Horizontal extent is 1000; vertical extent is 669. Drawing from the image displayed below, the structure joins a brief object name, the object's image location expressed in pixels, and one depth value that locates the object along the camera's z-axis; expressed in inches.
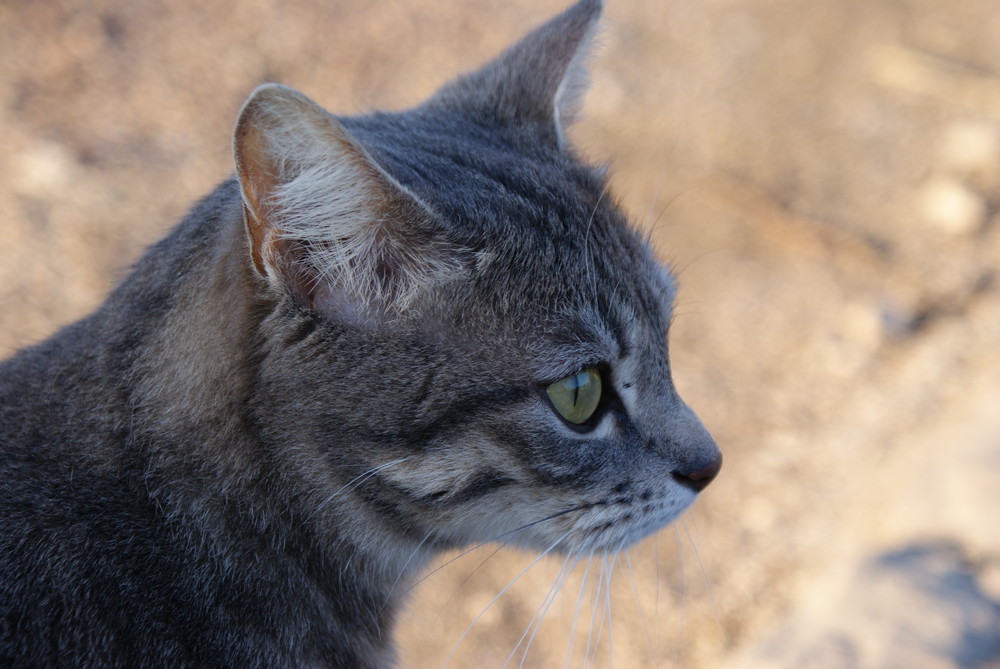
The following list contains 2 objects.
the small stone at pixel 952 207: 85.1
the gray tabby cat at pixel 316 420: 52.1
